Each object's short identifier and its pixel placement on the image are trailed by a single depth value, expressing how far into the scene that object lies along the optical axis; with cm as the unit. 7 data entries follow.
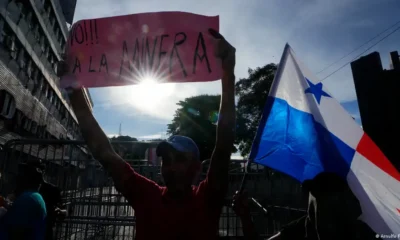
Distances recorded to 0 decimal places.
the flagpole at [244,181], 191
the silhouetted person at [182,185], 148
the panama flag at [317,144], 200
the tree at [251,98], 3294
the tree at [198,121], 4172
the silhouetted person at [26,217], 238
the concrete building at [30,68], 1659
